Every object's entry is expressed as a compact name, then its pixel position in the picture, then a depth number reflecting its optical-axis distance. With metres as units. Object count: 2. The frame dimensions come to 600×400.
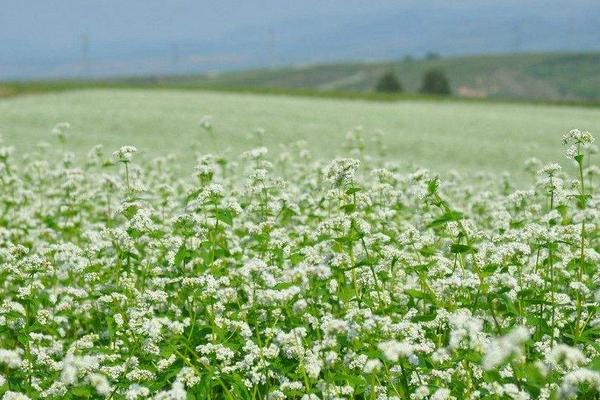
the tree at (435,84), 143.88
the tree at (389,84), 139.75
